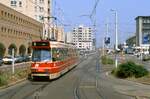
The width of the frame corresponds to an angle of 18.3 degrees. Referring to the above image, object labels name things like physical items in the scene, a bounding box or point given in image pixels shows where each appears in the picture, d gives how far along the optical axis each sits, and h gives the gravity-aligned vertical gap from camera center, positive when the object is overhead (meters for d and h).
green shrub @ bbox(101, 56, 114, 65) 67.61 -1.46
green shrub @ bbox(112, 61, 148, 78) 35.28 -1.44
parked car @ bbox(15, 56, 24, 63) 73.60 -1.30
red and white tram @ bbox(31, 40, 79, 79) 32.62 -0.57
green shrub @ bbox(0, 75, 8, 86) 27.80 -1.81
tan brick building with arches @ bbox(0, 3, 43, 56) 85.20 +4.33
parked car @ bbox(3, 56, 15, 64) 70.76 -1.40
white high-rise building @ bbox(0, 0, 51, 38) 121.81 +11.98
